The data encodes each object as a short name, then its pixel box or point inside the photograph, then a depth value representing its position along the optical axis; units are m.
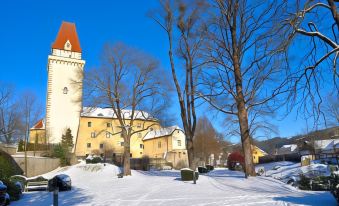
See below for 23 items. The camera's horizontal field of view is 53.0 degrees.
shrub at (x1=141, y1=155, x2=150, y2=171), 43.33
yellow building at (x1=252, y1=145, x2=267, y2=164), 85.80
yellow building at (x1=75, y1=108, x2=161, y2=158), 63.53
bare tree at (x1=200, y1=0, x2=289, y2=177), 19.70
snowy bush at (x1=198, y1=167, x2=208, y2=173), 34.00
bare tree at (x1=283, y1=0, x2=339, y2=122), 8.91
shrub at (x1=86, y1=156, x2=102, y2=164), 38.84
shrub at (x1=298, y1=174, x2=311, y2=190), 15.34
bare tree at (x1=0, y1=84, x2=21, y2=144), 50.41
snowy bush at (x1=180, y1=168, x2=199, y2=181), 20.08
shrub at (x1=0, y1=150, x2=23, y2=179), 20.70
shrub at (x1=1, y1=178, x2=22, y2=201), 15.00
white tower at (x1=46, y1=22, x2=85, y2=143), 60.22
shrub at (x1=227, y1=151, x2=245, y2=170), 39.53
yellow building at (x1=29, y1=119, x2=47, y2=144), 66.80
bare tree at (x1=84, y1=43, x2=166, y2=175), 29.25
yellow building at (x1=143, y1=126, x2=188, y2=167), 56.66
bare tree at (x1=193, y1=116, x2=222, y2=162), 63.65
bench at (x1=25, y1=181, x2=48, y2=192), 20.48
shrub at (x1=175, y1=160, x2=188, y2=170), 54.63
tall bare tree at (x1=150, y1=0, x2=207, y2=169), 23.64
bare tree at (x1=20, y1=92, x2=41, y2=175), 49.30
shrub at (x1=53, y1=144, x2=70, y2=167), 41.19
